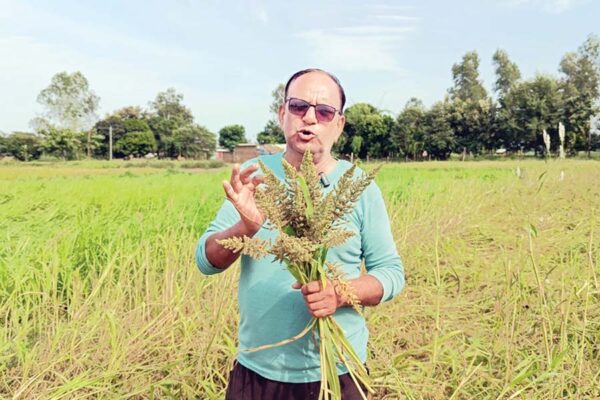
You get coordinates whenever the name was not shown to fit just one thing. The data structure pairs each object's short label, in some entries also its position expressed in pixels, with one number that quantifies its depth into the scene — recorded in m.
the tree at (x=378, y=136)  36.76
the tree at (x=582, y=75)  34.84
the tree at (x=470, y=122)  36.06
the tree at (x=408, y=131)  38.06
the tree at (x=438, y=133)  36.53
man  1.13
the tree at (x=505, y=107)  34.59
